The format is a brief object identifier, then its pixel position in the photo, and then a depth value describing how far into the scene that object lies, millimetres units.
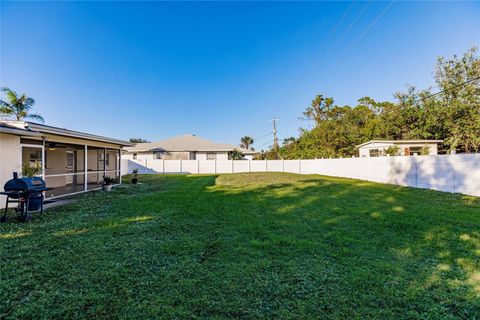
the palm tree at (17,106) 16500
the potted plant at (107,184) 11891
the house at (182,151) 27812
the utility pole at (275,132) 35812
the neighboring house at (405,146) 18422
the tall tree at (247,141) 53469
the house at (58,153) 7523
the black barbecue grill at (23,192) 6109
